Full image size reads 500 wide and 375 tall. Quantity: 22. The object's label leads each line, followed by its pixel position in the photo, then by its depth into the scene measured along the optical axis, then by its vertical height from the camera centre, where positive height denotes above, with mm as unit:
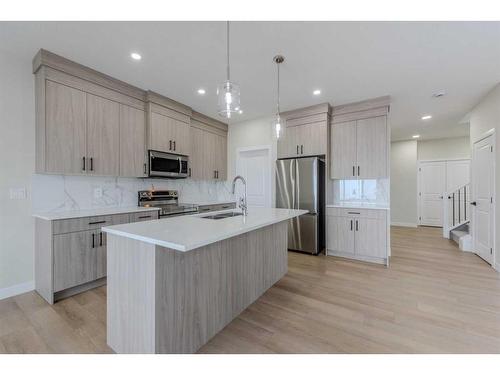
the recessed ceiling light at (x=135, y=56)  2423 +1458
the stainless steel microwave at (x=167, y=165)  3504 +365
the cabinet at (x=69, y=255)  2292 -754
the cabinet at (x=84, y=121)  2482 +833
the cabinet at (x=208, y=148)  4402 +807
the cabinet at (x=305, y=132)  3949 +995
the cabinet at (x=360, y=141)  3641 +774
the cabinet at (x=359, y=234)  3508 -799
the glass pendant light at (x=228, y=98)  1946 +789
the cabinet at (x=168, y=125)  3475 +1039
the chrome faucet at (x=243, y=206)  2361 -213
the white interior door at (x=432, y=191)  6613 -177
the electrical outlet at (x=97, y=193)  3139 -91
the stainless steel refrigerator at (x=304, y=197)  3865 -211
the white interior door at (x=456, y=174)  6328 +330
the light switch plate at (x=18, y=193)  2459 -68
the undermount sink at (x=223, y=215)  2384 -327
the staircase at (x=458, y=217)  4284 -866
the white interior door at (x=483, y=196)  3444 -184
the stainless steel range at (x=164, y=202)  3535 -269
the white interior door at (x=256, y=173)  4816 +297
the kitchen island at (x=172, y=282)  1360 -678
